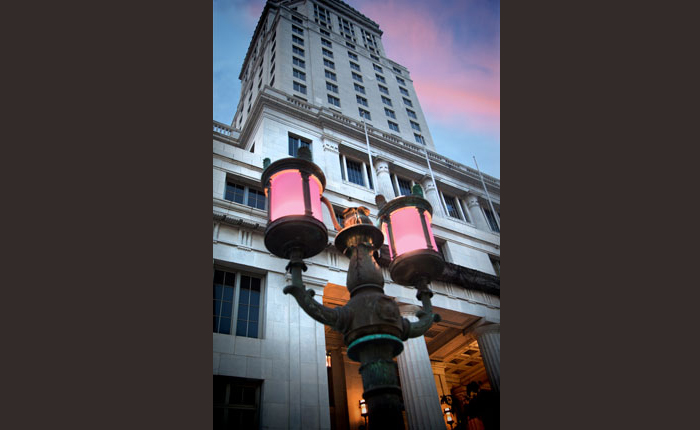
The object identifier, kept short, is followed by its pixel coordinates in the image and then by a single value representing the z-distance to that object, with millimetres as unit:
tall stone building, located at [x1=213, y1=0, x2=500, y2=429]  11961
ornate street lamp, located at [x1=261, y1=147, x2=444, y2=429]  4320
